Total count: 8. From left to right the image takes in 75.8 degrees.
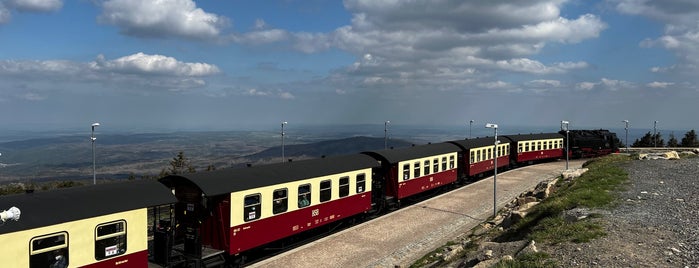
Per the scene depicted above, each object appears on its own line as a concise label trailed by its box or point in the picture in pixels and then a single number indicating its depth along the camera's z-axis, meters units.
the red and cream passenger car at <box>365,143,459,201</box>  26.97
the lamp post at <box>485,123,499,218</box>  25.48
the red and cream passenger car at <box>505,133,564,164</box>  49.84
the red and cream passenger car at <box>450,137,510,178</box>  37.88
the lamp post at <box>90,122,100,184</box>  27.63
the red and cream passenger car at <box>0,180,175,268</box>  10.79
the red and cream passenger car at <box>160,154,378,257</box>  15.96
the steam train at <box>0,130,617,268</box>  11.38
